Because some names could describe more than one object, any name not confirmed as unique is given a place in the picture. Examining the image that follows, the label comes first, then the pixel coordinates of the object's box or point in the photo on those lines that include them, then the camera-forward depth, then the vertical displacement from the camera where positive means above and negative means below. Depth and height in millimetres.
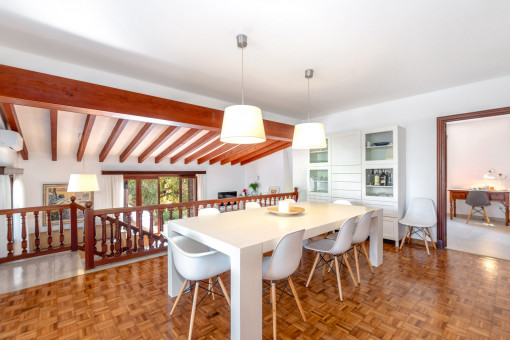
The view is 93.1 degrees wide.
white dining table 1585 -526
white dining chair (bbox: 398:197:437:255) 3680 -808
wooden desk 5465 -748
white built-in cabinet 3947 -28
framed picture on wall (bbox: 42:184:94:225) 5848 -629
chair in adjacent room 5484 -761
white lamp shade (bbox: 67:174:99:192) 3037 -134
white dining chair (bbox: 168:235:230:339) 1717 -704
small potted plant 8641 -622
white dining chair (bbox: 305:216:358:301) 2249 -721
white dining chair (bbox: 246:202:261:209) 3406 -506
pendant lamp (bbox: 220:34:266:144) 2086 +421
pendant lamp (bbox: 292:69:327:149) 2771 +377
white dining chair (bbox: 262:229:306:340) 1722 -672
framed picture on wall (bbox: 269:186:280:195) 7926 -682
